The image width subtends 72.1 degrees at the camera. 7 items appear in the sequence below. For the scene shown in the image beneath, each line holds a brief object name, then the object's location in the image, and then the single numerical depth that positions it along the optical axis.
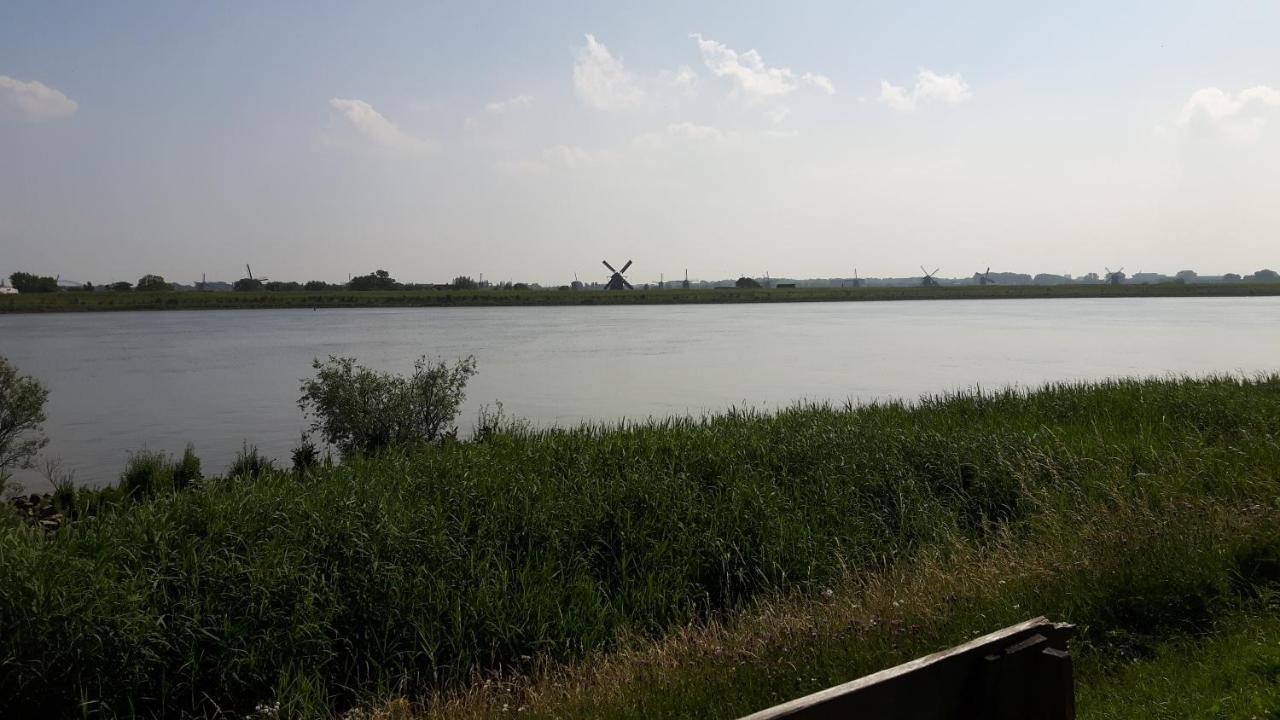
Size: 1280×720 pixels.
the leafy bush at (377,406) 12.51
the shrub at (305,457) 11.40
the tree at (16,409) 11.54
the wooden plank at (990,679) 2.56
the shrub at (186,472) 10.55
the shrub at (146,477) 10.18
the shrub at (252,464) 11.36
